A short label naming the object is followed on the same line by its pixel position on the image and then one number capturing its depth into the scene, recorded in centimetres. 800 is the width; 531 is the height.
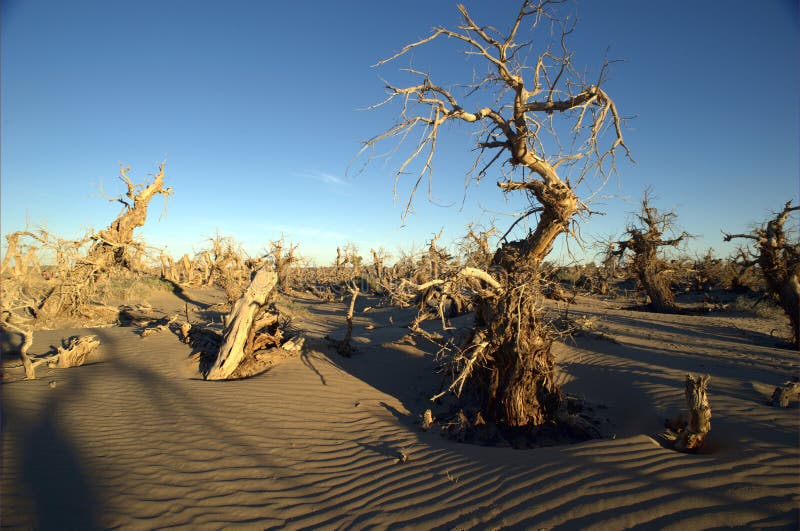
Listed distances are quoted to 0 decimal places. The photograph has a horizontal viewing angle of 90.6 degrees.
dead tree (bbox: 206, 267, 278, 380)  722
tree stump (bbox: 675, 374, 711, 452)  377
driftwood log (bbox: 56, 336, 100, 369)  716
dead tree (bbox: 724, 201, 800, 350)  927
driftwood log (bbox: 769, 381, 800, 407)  495
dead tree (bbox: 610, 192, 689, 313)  1402
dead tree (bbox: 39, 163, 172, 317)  1156
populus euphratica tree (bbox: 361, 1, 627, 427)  478
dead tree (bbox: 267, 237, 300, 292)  1662
